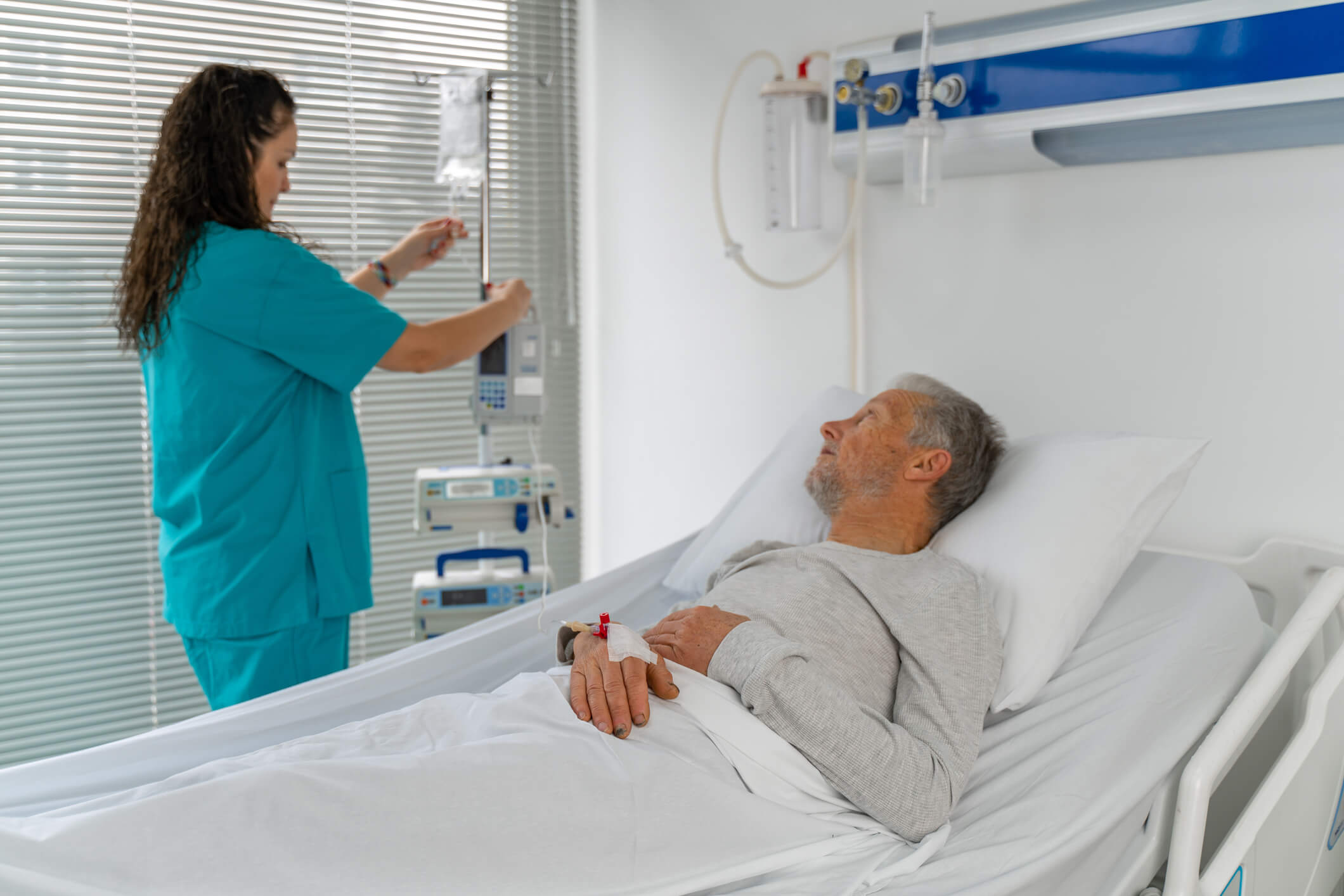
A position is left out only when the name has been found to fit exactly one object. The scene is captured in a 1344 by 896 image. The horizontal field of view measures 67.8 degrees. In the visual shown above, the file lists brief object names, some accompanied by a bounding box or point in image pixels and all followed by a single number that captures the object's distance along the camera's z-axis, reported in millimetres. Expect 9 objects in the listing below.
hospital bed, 1081
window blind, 2344
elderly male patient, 1164
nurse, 1764
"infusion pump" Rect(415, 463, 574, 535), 2133
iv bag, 2225
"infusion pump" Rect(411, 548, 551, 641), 2158
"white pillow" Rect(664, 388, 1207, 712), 1396
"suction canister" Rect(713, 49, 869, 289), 1980
